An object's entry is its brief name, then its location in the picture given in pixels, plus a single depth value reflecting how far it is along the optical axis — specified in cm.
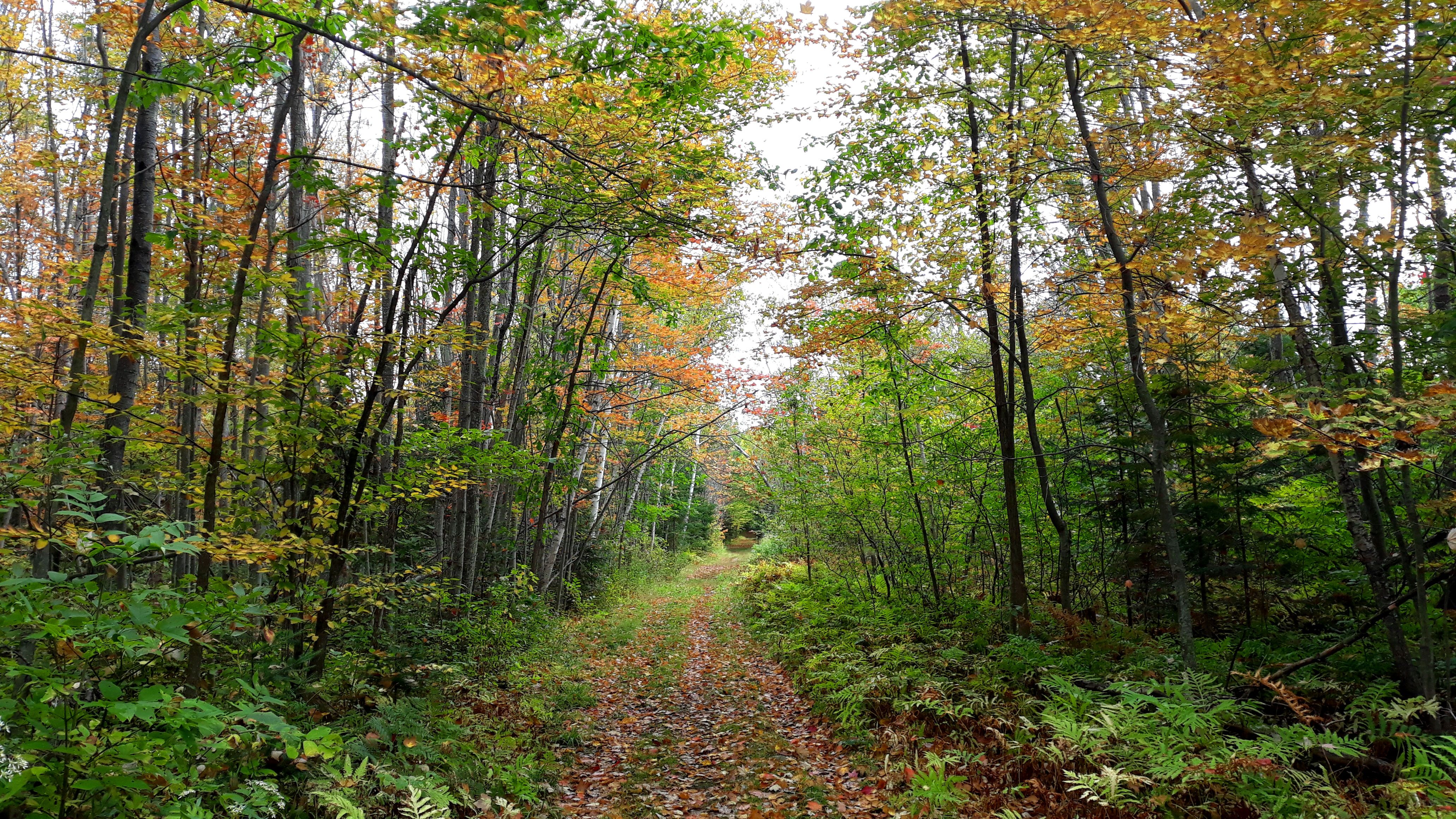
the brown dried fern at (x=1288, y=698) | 409
